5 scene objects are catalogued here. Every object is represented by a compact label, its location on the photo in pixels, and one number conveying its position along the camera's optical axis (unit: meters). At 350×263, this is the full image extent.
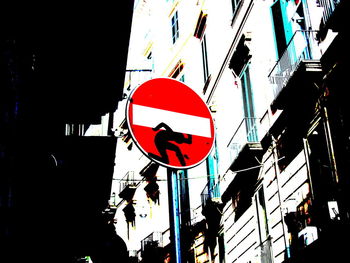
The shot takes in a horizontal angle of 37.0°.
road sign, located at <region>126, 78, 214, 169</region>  3.92
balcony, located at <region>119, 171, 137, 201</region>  29.66
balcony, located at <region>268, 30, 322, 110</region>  11.23
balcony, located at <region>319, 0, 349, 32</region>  9.66
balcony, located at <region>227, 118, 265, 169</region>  14.46
